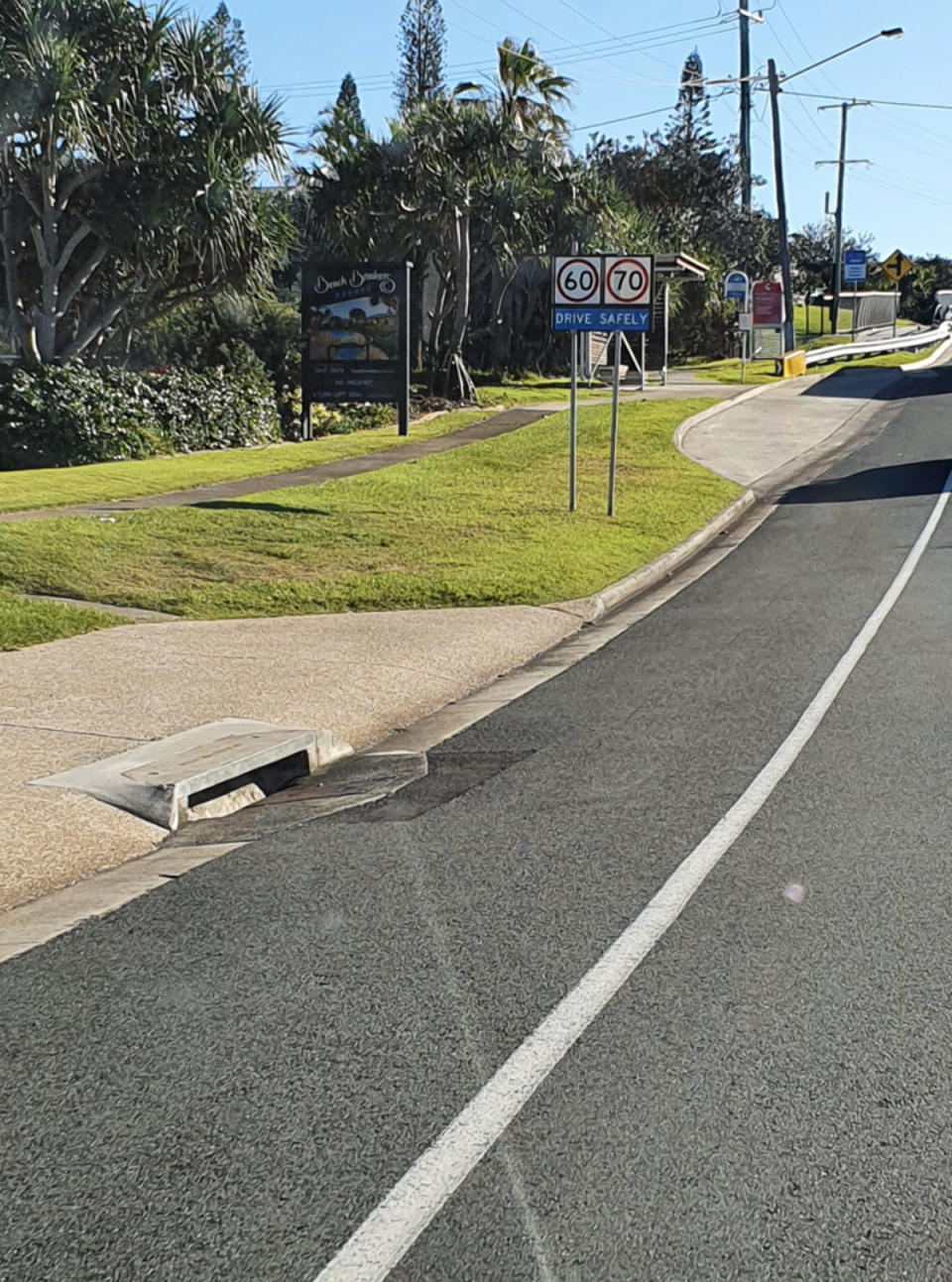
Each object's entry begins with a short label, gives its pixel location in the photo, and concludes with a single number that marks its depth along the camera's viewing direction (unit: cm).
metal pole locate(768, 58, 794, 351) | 4456
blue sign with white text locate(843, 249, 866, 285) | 6512
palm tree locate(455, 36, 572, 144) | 3162
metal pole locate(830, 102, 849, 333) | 6538
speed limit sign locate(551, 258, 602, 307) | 1670
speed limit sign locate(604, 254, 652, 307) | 1664
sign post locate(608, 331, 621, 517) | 1738
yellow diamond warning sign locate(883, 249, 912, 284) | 5322
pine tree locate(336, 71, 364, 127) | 3161
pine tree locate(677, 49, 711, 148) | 7194
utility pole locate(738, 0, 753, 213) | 6512
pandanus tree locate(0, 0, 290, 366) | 2225
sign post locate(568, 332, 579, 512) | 1712
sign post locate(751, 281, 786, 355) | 4403
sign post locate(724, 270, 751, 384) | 4100
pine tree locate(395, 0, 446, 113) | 8300
